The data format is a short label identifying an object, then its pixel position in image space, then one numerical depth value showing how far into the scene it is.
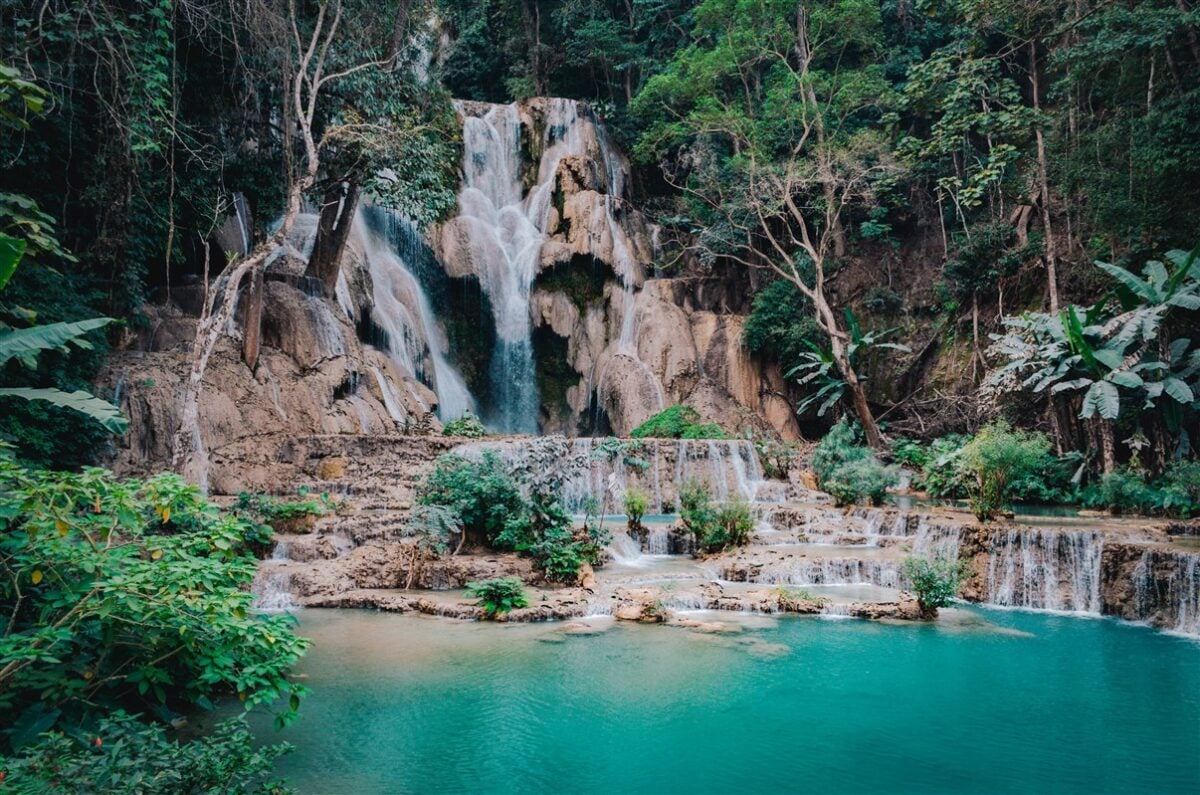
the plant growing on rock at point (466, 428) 17.12
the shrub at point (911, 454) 18.30
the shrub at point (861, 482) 13.84
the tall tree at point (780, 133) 19.75
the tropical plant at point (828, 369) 19.84
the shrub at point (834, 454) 15.74
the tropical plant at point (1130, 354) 13.21
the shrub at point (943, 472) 16.30
